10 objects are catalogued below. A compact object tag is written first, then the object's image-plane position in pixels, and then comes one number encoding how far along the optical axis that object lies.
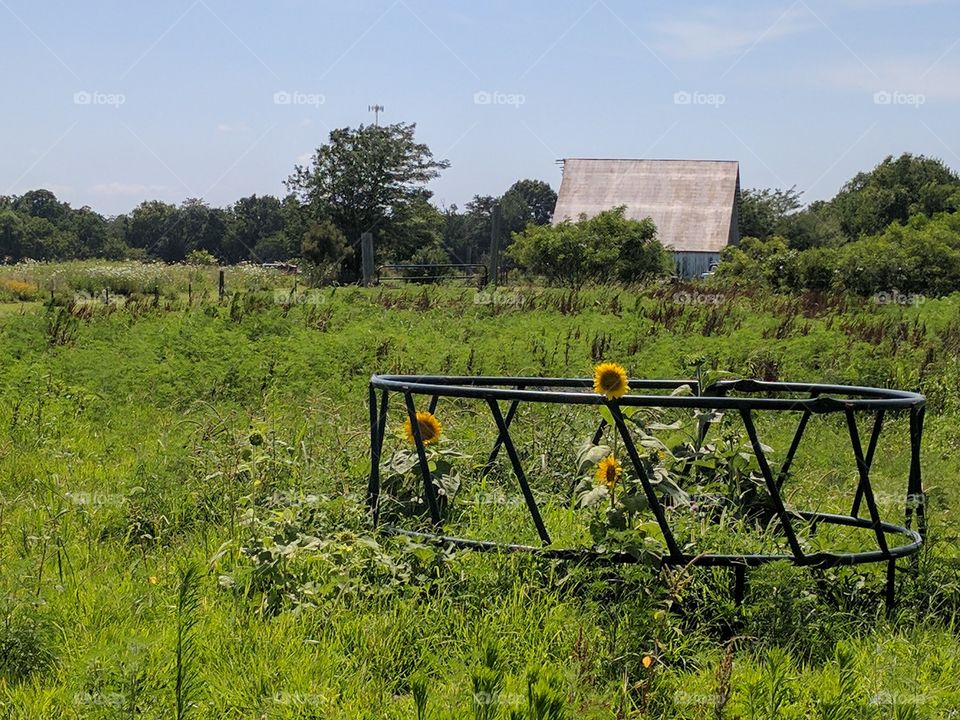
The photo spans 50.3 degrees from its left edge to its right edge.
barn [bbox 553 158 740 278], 47.28
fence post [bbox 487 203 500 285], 28.31
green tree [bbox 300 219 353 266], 40.34
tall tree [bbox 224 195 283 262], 93.06
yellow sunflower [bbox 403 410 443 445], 5.12
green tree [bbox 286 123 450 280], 50.53
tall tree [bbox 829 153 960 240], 56.97
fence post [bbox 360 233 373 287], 27.48
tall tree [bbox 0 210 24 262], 81.93
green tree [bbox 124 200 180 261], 93.31
